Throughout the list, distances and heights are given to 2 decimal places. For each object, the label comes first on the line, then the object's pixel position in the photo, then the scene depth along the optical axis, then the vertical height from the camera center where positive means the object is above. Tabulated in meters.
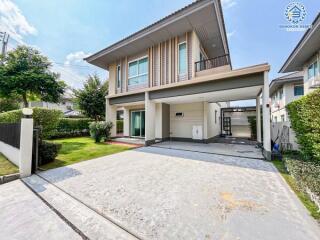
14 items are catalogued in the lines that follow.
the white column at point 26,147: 4.57 -0.79
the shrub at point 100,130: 10.97 -0.56
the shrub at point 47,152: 5.64 -1.18
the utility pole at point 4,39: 16.32 +9.55
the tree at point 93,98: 15.53 +2.77
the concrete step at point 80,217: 2.12 -1.67
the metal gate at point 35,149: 4.96 -0.95
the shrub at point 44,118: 8.29 +0.28
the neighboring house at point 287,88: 14.34 +3.83
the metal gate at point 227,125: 15.87 -0.15
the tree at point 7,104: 16.34 +2.07
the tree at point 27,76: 10.60 +3.58
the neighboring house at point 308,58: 7.65 +4.73
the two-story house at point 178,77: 7.17 +2.96
